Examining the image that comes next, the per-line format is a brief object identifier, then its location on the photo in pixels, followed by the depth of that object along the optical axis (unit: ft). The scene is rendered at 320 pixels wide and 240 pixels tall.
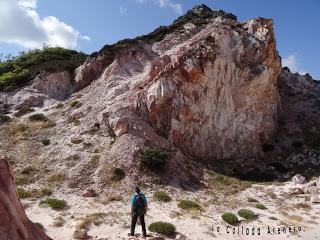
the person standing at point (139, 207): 40.64
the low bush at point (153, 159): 64.87
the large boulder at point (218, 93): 78.37
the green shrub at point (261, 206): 56.34
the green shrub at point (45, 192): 57.18
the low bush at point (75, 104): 88.58
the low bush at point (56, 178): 61.89
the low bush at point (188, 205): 54.12
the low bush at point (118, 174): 62.51
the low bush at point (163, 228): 45.26
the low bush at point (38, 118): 85.44
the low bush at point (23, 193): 56.04
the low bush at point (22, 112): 89.59
